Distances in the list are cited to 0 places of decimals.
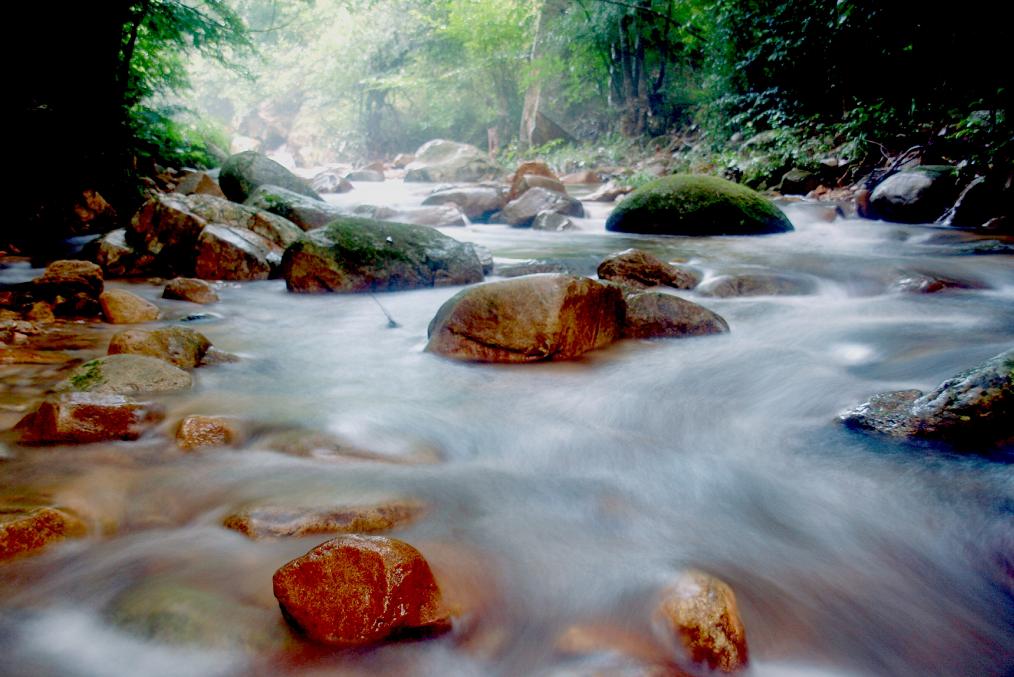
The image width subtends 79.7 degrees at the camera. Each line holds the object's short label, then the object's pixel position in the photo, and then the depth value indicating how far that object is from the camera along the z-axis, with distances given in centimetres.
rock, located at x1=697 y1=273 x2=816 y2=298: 577
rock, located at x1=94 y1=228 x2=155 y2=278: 663
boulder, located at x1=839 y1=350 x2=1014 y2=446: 249
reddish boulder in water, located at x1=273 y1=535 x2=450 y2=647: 152
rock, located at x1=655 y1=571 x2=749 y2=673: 153
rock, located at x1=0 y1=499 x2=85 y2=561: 182
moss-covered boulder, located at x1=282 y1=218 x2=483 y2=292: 613
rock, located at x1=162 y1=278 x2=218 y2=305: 575
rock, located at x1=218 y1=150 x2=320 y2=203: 969
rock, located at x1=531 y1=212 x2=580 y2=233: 1045
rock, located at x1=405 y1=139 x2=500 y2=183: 2119
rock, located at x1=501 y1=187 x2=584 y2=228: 1125
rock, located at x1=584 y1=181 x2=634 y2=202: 1321
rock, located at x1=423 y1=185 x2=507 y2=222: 1234
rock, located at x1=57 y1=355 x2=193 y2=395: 293
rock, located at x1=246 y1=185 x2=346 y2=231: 844
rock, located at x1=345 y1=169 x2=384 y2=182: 2360
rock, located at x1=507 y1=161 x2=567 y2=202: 1300
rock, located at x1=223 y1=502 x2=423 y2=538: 202
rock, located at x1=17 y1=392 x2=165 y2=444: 249
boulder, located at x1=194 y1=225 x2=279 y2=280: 671
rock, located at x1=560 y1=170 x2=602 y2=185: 1755
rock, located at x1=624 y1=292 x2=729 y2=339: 441
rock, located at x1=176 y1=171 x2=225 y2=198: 971
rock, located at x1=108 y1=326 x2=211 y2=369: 353
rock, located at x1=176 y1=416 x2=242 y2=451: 264
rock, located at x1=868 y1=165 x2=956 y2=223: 835
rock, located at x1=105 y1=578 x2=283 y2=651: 156
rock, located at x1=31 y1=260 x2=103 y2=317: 469
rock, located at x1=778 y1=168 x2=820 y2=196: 1115
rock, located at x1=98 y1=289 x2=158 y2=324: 475
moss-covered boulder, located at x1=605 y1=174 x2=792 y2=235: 876
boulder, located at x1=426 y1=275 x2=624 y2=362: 389
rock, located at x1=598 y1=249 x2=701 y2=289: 573
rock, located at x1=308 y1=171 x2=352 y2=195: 1848
